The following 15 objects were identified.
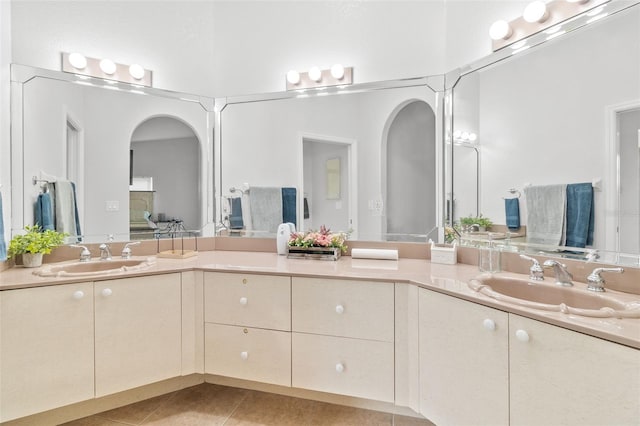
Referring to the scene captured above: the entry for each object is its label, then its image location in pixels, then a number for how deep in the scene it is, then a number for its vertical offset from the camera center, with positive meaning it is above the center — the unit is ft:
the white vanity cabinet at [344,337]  5.01 -1.96
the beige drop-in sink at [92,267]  5.24 -0.95
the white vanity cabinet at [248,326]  5.46 -1.94
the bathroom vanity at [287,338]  3.75 -1.83
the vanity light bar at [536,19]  4.66 +3.01
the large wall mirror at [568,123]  4.09 +1.30
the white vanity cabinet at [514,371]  2.86 -1.67
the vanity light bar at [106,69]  6.72 +3.11
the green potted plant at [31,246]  5.68 -0.56
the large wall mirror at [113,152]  6.23 +1.32
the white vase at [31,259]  5.74 -0.80
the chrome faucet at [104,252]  6.38 -0.75
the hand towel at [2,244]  5.16 -0.49
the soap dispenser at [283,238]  7.10 -0.54
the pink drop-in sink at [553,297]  3.24 -1.01
